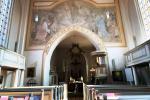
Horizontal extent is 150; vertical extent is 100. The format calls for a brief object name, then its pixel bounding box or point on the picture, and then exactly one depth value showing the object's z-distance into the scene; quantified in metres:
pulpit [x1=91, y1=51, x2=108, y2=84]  9.16
